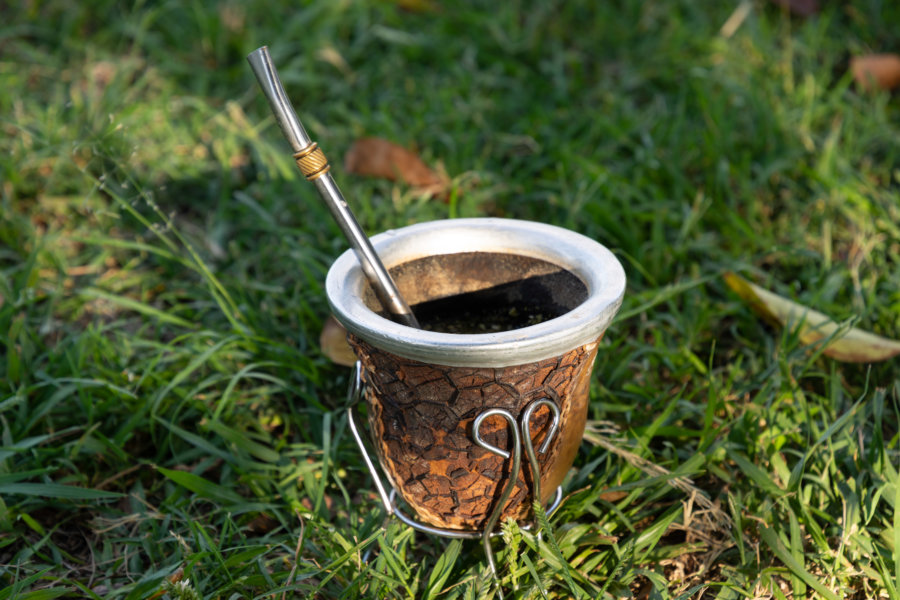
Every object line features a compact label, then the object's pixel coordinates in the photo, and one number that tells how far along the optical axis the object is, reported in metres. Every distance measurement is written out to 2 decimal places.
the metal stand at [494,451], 0.61
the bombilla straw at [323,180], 0.61
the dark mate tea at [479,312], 0.66
